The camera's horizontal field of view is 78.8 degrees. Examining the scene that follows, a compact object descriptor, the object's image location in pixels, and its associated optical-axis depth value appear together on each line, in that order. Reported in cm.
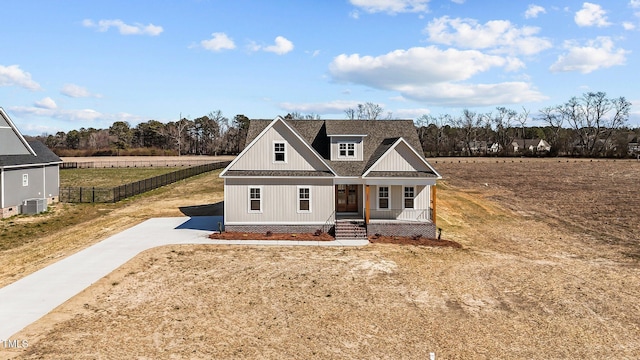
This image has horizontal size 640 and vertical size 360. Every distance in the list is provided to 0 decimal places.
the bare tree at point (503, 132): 13188
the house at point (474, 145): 12774
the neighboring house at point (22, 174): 3070
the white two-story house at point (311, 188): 2461
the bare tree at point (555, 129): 11856
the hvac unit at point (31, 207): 3189
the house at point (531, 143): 14312
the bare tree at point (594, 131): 11464
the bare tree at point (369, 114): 14250
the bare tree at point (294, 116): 12508
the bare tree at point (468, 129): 13250
